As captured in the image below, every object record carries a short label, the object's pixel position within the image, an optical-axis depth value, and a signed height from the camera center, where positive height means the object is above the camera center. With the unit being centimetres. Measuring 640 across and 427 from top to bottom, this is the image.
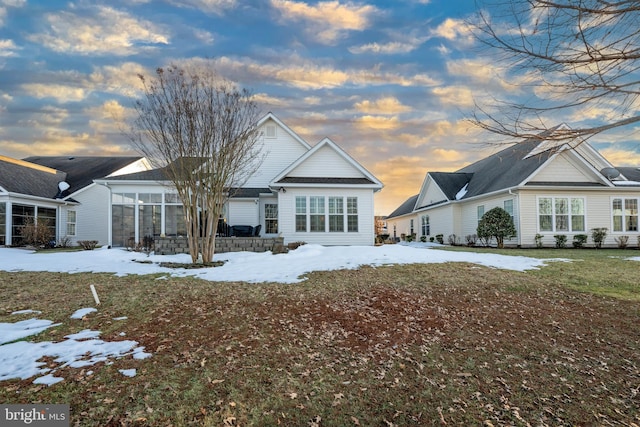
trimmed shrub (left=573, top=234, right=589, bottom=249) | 1866 -112
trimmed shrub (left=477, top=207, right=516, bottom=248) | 1845 -24
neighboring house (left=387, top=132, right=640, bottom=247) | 1873 +144
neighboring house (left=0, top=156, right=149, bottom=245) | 1891 +196
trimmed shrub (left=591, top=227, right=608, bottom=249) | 1878 -84
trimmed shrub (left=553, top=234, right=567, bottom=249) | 1862 -113
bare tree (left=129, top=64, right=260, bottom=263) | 1053 +305
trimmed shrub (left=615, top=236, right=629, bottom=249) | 1894 -121
